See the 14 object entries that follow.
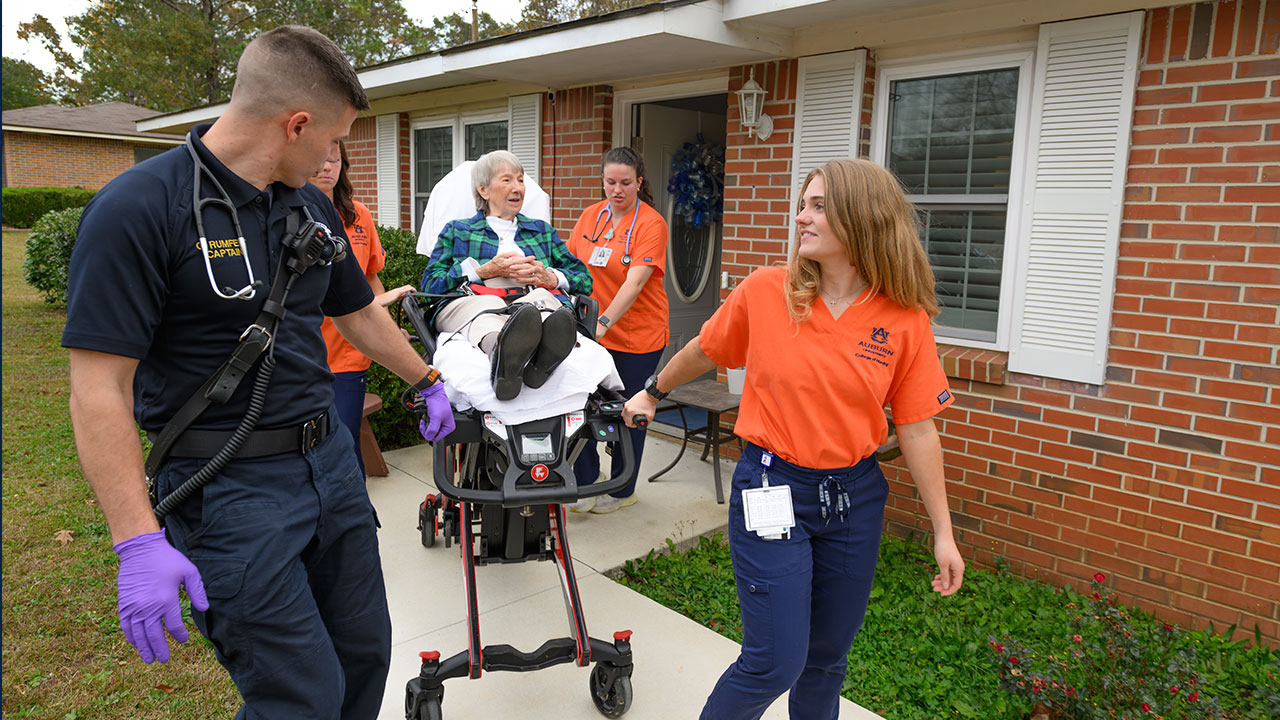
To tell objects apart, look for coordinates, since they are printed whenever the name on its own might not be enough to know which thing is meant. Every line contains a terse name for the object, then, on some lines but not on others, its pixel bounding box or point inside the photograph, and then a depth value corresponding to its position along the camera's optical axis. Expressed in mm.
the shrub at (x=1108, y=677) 2807
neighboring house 27344
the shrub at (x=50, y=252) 11031
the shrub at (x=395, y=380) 5773
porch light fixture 5184
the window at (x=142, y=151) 29656
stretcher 2723
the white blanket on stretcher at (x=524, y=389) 2785
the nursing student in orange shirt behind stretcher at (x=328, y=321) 3885
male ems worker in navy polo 1680
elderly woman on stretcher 3320
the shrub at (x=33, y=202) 23750
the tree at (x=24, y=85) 39062
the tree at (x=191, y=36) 28000
